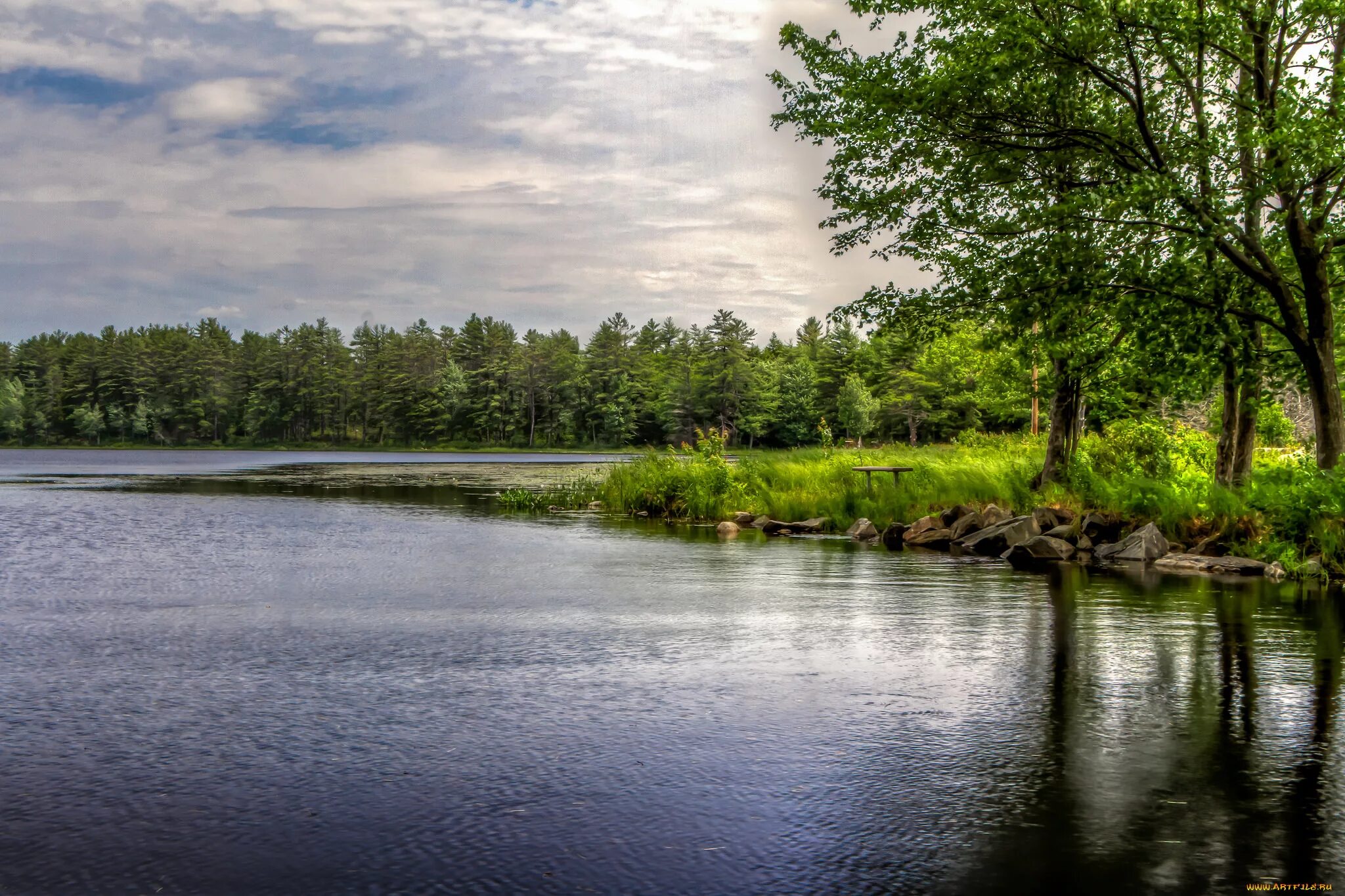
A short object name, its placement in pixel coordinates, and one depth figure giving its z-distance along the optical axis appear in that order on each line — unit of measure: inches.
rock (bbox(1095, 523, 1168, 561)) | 784.9
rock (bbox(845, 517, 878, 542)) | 1017.5
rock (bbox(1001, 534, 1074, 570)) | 813.2
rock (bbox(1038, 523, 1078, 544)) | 858.8
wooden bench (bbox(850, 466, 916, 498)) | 1089.4
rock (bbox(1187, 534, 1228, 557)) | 772.0
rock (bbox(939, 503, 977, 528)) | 978.1
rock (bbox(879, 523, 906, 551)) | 963.3
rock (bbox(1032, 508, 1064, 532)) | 887.1
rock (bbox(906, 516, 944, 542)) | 956.0
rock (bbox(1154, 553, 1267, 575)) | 716.0
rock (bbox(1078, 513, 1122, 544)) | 856.9
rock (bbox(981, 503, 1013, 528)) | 929.5
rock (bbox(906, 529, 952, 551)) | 930.1
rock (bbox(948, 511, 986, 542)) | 930.1
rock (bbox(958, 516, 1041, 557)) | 853.8
